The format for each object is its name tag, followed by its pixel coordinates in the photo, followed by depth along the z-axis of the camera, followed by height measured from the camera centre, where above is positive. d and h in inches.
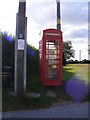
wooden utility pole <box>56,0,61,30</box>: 194.9 +84.7
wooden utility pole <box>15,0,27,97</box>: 125.5 +11.8
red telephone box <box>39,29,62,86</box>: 158.3 +1.7
